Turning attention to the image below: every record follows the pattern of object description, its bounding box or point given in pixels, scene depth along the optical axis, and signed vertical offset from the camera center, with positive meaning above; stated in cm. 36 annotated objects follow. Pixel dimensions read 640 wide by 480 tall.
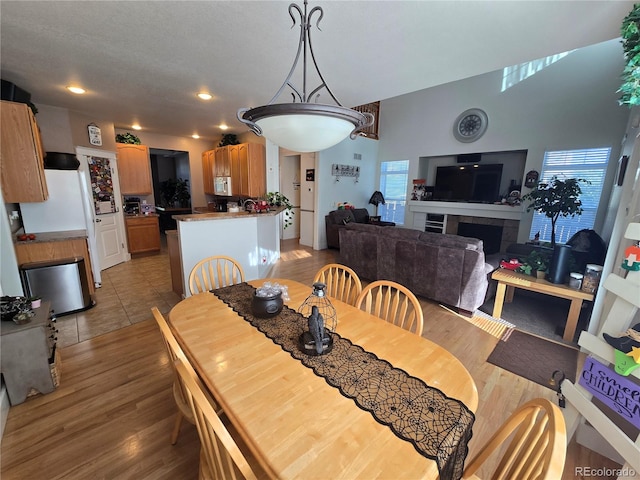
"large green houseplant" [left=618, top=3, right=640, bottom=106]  131 +68
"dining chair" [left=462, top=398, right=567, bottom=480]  68 -73
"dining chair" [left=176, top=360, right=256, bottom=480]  75 -75
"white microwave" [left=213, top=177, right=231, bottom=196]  551 +2
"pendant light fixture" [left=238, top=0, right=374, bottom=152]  102 +27
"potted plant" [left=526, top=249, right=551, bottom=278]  289 -75
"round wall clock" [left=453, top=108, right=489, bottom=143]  562 +145
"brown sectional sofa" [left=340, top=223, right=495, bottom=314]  297 -88
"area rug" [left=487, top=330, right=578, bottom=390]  218 -145
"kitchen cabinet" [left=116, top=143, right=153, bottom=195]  507 +31
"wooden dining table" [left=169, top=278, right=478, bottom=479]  77 -77
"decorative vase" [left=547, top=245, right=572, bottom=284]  271 -71
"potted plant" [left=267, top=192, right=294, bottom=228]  470 -20
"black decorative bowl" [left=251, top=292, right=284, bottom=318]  154 -68
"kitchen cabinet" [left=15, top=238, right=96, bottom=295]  278 -74
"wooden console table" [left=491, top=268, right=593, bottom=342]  259 -96
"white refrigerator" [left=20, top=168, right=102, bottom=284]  312 -29
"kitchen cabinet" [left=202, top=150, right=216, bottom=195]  597 +38
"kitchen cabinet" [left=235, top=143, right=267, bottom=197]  491 +36
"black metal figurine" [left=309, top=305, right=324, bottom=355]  125 -64
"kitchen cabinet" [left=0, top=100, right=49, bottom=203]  252 +25
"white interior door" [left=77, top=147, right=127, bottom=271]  419 -60
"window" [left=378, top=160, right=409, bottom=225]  701 +4
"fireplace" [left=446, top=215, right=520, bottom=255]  556 -82
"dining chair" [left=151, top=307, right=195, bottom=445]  106 -96
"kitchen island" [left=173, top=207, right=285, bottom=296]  313 -67
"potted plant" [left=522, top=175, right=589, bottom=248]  310 -5
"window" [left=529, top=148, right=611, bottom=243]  447 +34
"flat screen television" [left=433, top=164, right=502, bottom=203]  572 +21
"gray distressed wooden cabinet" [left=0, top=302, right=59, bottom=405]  173 -117
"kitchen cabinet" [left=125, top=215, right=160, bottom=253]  513 -95
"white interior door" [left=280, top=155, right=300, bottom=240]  690 +6
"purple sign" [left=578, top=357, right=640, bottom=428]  112 -87
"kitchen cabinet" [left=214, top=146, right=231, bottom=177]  544 +51
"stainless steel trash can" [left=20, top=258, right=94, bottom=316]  271 -106
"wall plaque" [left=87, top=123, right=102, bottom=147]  424 +79
